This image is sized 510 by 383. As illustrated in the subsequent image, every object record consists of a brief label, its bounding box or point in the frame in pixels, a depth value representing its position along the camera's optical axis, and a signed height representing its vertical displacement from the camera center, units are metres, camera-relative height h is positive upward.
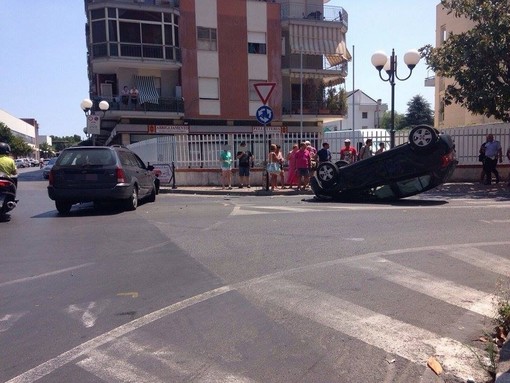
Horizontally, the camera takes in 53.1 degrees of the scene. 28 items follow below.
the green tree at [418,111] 64.62 +3.77
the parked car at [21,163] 75.81 -1.94
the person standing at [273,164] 17.02 -0.66
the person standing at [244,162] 18.09 -0.61
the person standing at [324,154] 16.98 -0.37
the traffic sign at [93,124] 21.13 +1.02
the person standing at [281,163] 17.09 -0.66
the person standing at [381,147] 18.08 -0.20
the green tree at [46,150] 137.36 -0.05
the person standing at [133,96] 32.06 +3.24
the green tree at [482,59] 16.88 +2.73
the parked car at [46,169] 32.59 -1.27
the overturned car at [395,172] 12.45 -0.78
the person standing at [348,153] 17.62 -0.37
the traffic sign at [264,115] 15.70 +0.91
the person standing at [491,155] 17.44 -0.57
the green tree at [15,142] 75.44 +1.37
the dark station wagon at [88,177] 11.92 -0.66
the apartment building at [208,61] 31.92 +5.59
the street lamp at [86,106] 23.53 +1.99
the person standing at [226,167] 18.23 -0.78
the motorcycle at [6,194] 11.03 -0.94
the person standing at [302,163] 16.77 -0.64
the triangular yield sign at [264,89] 15.41 +1.66
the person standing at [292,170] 17.47 -0.90
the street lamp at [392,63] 17.42 +2.68
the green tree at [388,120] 74.81 +3.40
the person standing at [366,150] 17.55 -0.28
